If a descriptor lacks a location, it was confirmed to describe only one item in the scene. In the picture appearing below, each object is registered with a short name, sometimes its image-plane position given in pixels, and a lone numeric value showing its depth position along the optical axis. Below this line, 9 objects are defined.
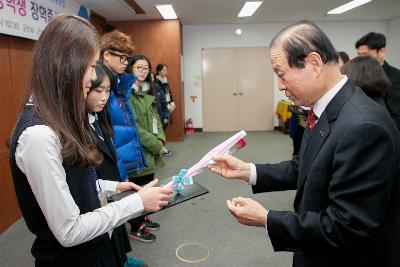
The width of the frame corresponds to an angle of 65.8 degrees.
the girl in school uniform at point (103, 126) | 1.68
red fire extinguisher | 7.87
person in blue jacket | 2.20
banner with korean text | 2.98
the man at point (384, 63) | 2.34
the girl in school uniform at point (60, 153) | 0.85
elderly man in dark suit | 0.82
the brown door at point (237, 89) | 7.86
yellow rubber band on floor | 2.38
